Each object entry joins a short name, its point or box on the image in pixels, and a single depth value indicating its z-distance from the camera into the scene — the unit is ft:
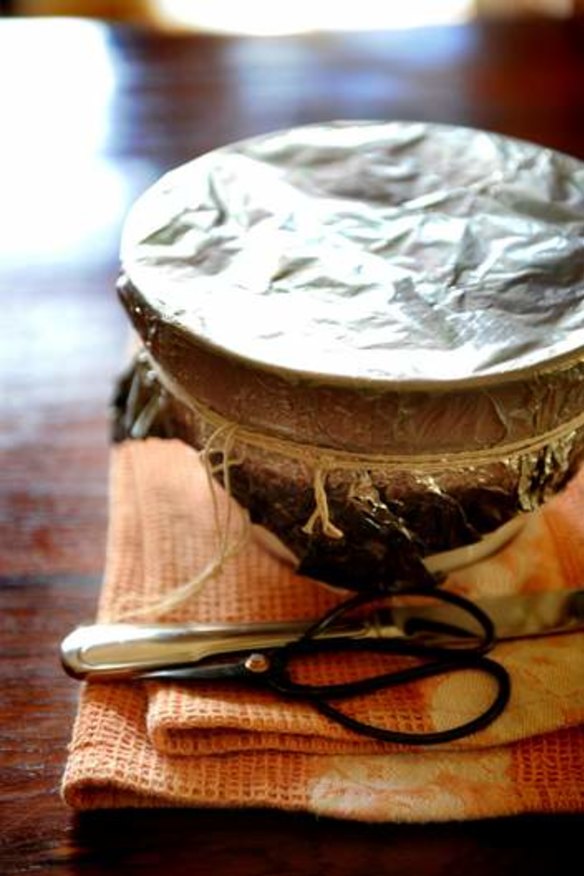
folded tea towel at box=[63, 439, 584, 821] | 1.35
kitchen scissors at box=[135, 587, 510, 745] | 1.41
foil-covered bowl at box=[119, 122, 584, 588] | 1.31
